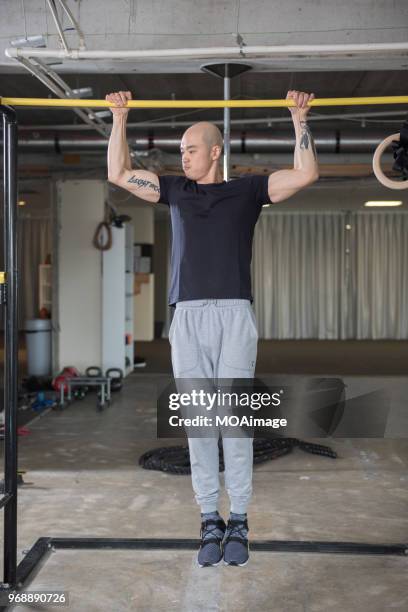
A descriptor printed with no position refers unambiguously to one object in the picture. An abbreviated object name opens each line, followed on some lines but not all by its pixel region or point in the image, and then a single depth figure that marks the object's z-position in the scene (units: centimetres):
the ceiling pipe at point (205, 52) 299
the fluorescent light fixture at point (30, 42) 326
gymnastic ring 267
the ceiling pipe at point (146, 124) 586
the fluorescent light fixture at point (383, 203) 1284
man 249
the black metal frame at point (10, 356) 278
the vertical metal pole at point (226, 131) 354
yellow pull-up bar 254
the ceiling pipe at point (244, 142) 689
